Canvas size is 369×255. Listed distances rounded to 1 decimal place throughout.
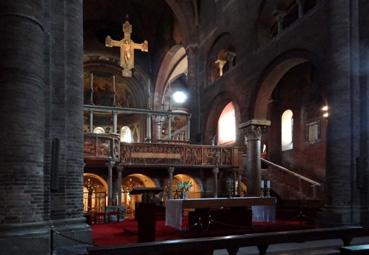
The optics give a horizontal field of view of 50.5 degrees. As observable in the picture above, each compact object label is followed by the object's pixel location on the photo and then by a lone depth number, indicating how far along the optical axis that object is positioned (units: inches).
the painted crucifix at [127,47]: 958.4
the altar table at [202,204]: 423.5
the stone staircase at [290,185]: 695.7
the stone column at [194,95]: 986.1
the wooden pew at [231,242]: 241.3
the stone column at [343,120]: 467.5
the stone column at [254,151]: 737.0
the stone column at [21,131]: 269.3
